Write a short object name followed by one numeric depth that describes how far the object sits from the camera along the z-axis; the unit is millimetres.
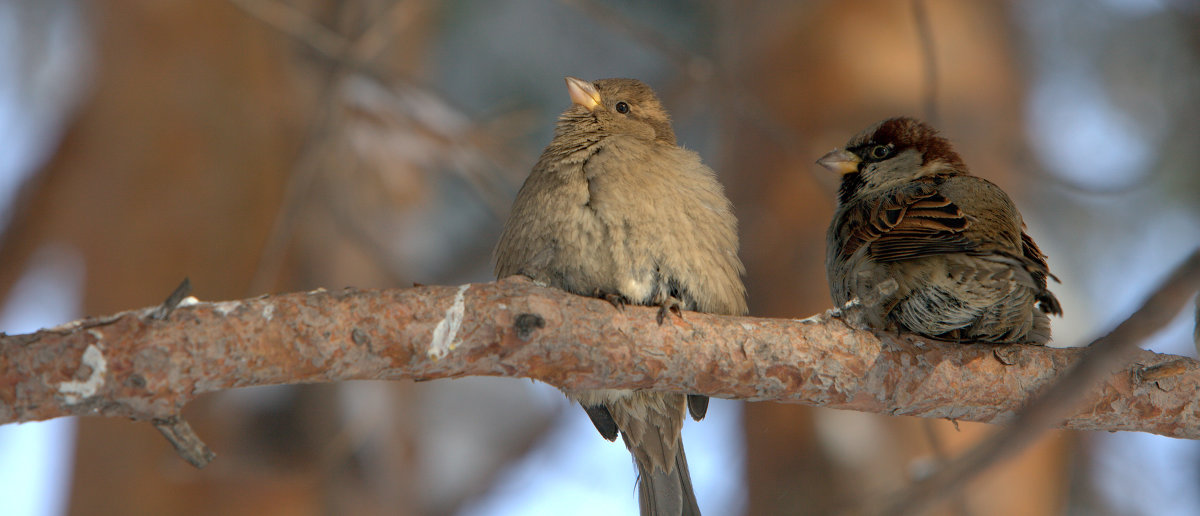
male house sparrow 5590
